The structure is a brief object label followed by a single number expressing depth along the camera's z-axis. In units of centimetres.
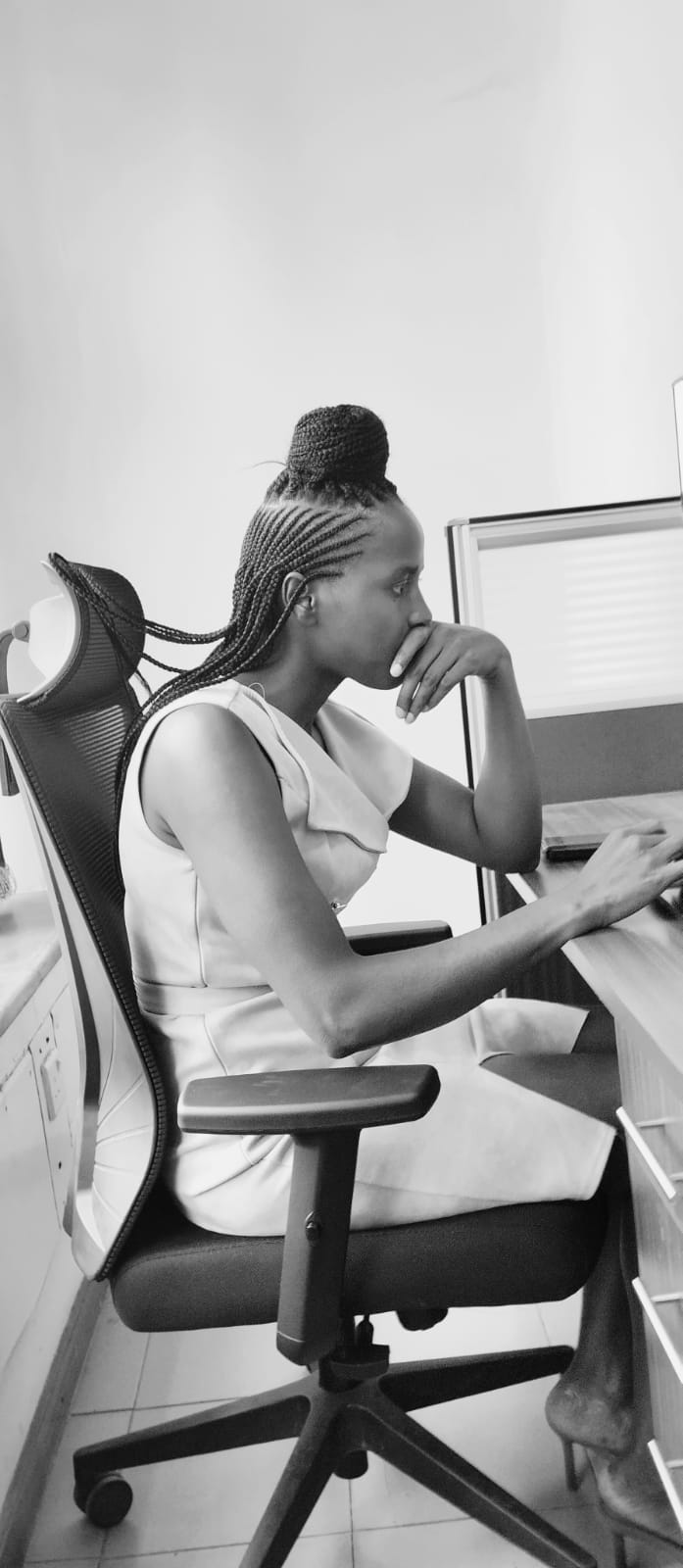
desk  99
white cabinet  157
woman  110
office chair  107
